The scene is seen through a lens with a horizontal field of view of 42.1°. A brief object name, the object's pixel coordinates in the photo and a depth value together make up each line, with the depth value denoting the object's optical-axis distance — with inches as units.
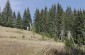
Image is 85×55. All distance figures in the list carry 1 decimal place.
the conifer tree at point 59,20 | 1781.2
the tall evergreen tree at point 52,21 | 1767.0
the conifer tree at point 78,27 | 1557.1
